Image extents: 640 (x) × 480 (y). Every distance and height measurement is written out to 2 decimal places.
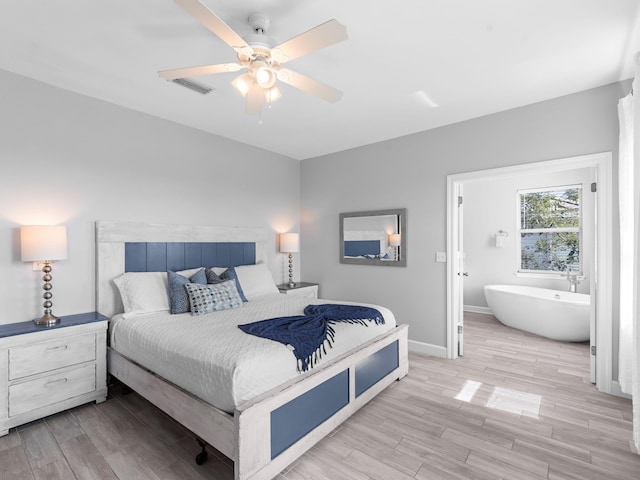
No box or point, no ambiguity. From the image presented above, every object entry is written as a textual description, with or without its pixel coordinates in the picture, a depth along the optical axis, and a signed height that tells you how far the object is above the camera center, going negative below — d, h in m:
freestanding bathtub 4.00 -0.95
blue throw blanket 2.05 -0.63
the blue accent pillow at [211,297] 2.84 -0.52
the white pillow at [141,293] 2.84 -0.47
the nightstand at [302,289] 4.32 -0.66
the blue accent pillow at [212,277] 3.33 -0.38
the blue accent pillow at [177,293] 2.89 -0.48
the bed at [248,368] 1.69 -0.88
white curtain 2.46 +0.01
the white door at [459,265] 3.67 -0.28
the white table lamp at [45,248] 2.39 -0.05
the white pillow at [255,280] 3.67 -0.47
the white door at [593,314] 2.86 -0.66
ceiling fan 1.53 +1.01
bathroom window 5.05 +0.18
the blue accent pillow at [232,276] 3.45 -0.39
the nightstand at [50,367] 2.24 -0.94
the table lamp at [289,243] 4.53 -0.03
